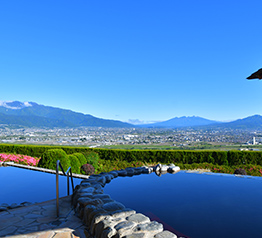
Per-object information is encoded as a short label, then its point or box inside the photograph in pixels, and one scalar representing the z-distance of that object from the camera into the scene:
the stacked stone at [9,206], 4.35
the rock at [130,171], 7.30
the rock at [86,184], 5.10
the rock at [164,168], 7.80
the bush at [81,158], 9.62
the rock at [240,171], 8.17
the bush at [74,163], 8.81
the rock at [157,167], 7.81
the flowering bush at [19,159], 10.46
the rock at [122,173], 7.13
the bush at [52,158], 8.56
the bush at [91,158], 10.33
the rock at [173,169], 7.77
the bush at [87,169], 8.77
